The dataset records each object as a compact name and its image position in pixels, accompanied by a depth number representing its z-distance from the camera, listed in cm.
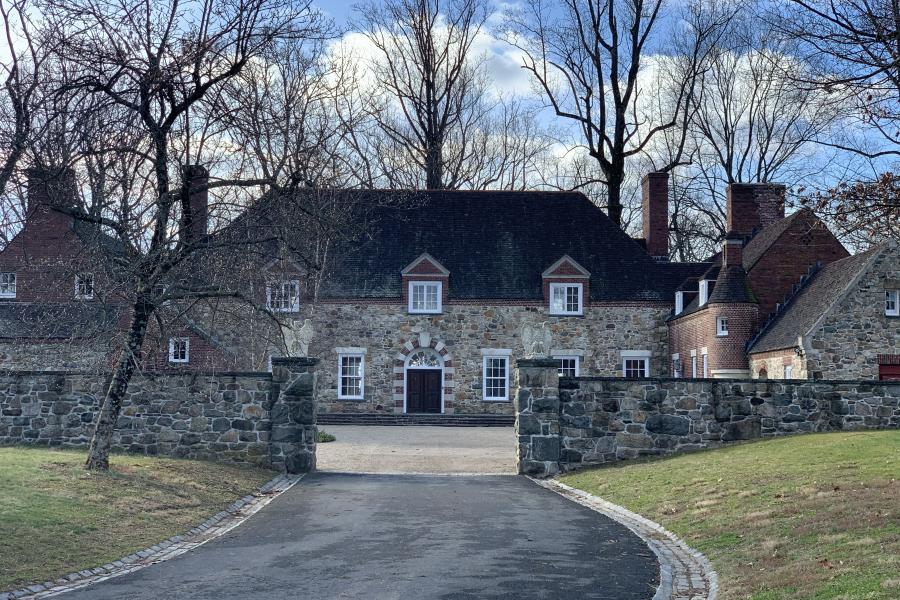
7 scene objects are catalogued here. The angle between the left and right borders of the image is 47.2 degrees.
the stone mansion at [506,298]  3444
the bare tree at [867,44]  1095
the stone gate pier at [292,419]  1953
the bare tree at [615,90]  4647
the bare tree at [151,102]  1507
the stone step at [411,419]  3738
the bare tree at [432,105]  4662
